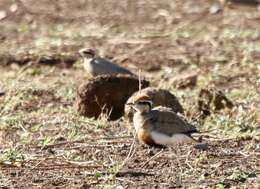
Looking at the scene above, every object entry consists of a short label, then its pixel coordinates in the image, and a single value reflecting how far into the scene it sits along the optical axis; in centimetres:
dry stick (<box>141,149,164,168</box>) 938
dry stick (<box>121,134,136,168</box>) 899
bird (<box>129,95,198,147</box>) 1020
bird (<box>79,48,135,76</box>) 1427
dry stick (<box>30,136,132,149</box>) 1022
